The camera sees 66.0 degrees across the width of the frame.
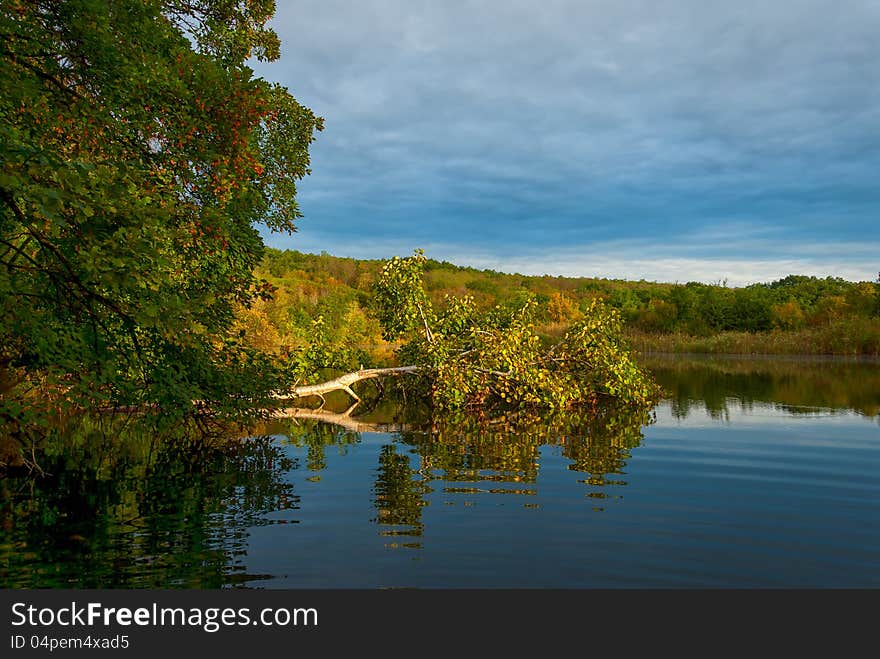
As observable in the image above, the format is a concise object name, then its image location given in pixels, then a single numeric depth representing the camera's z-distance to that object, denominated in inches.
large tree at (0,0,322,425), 311.9
